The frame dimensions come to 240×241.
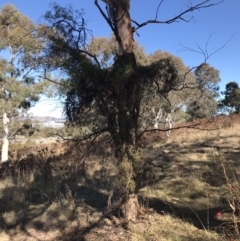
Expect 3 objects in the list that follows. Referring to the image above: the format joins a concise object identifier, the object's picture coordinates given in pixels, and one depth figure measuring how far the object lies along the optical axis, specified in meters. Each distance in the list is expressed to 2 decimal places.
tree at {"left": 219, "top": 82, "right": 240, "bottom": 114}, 19.24
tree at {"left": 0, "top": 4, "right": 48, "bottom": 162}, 14.41
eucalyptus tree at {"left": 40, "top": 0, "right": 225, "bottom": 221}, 3.60
